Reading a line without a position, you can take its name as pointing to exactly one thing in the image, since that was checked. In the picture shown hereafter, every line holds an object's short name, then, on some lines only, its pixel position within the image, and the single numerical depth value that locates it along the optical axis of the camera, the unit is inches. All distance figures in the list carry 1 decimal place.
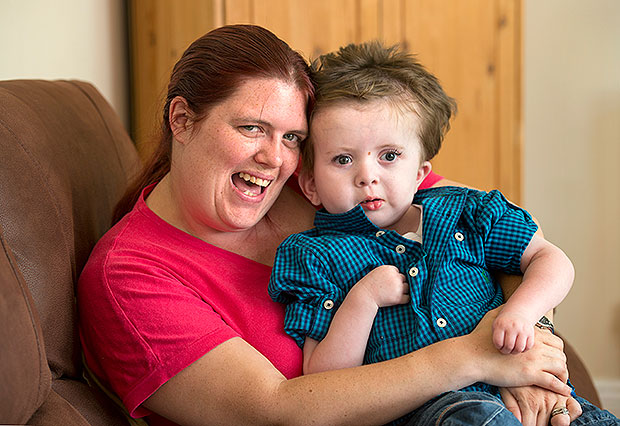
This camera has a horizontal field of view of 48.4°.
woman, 44.1
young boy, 48.0
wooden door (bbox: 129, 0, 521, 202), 101.3
